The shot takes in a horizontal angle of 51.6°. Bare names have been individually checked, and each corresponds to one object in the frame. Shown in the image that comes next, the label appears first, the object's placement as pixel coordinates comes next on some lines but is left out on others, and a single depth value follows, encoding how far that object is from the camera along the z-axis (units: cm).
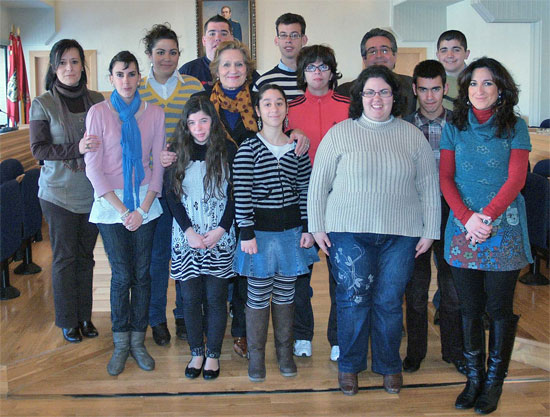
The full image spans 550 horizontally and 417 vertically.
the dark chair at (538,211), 346
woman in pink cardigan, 248
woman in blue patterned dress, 218
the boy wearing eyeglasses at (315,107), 257
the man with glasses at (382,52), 292
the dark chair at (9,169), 396
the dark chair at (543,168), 392
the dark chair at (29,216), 381
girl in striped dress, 249
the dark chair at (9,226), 334
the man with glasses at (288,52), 288
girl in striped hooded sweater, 240
